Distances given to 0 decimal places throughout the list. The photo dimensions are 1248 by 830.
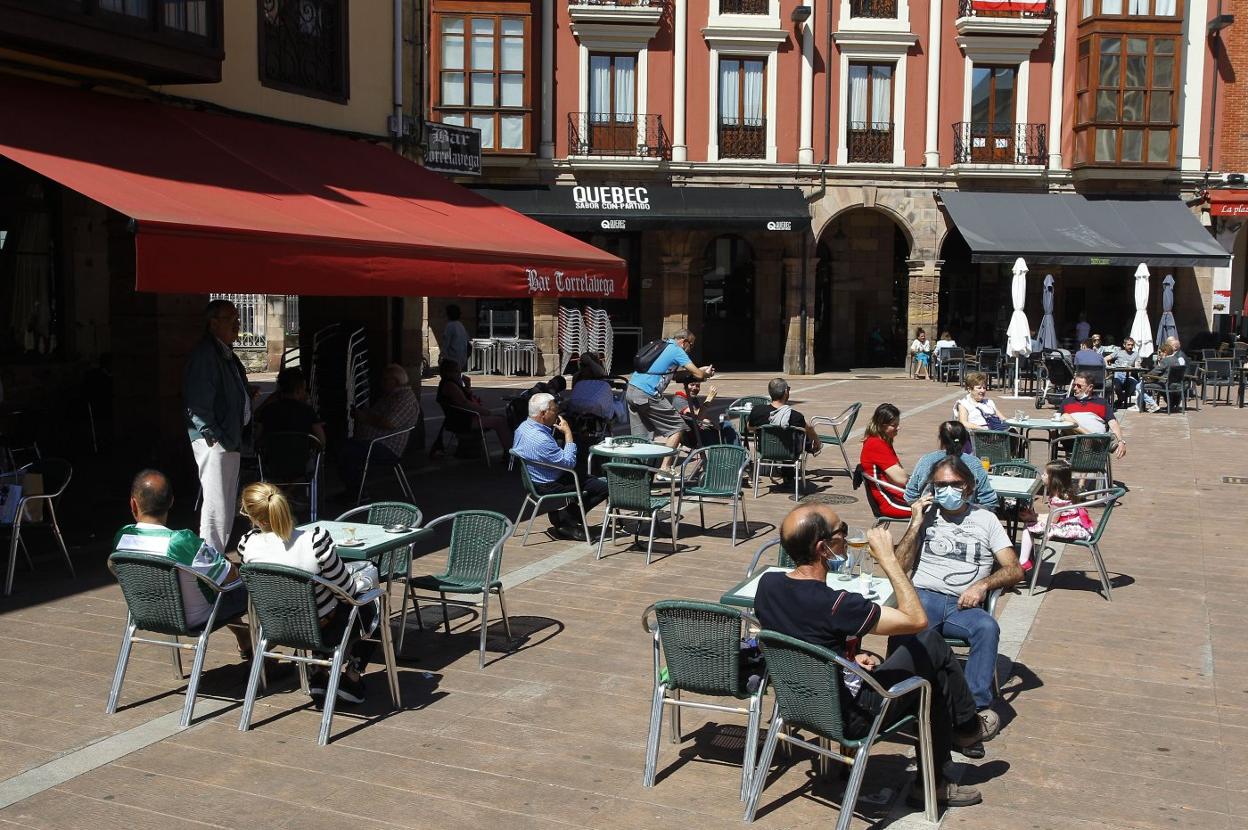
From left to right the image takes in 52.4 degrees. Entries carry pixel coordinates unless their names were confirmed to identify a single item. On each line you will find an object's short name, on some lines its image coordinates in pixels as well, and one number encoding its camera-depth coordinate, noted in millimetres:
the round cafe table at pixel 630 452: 10016
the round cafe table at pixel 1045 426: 12320
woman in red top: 9070
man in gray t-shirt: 6137
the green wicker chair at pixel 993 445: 11492
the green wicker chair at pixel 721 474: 10086
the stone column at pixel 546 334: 28062
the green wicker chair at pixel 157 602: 5785
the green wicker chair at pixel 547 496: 9641
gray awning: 26938
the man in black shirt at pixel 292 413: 10094
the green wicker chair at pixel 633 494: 9398
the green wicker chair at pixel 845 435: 13359
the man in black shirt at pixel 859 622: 4859
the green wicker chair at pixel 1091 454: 11250
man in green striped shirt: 5988
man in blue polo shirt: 12477
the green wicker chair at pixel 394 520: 7094
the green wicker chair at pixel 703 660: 5113
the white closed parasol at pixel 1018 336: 22641
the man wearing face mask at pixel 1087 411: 11969
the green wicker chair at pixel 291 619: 5617
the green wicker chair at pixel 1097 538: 8391
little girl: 8609
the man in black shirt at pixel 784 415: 12250
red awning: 8031
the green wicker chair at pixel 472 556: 6883
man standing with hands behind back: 8102
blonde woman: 5777
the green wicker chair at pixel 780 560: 6243
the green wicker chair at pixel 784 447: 12125
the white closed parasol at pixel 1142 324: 22984
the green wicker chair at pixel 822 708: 4684
